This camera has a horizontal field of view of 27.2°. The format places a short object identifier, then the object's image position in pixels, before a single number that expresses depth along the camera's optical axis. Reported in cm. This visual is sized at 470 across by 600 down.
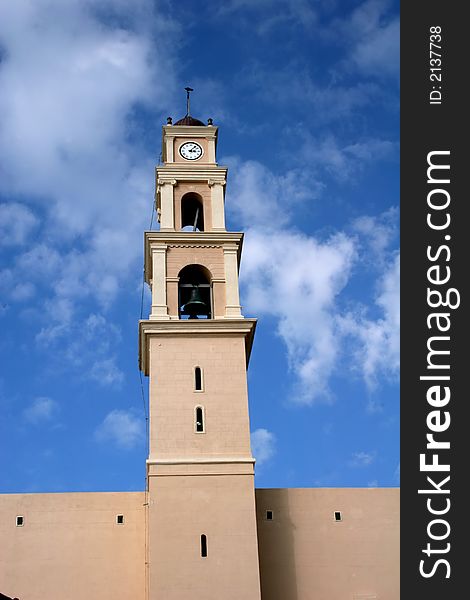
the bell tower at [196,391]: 2522
